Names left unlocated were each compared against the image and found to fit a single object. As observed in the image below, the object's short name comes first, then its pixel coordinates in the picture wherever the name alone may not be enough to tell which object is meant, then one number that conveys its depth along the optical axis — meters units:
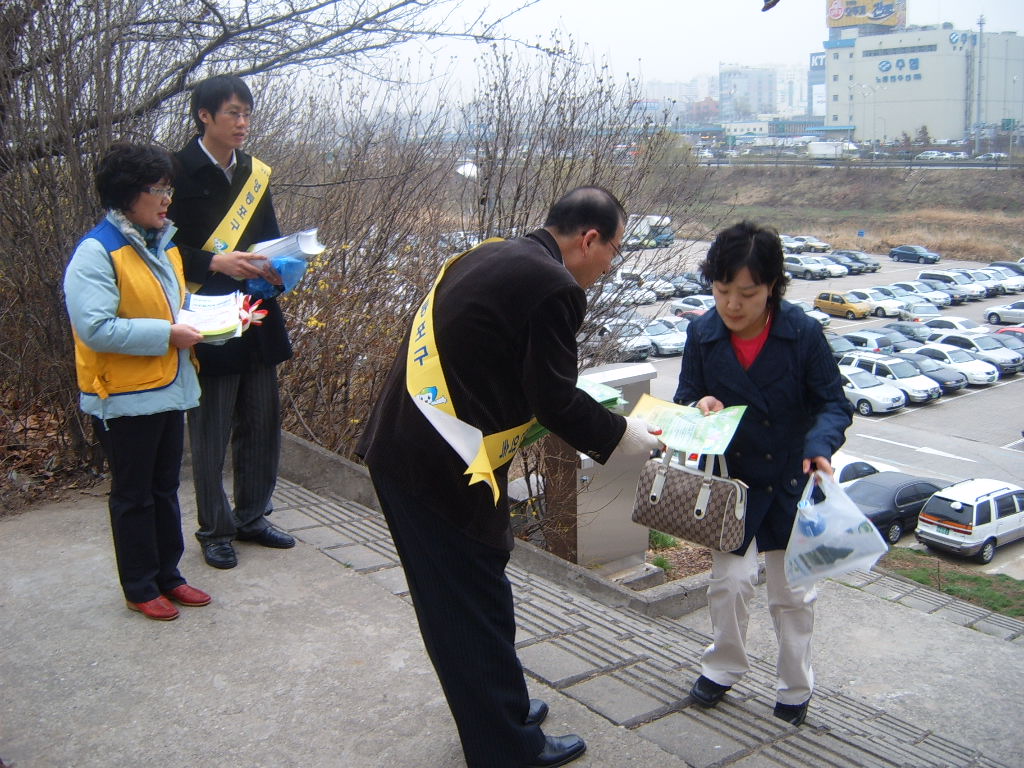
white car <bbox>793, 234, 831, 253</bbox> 55.75
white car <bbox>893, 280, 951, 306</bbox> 42.78
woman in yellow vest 3.47
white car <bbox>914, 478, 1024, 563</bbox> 16.23
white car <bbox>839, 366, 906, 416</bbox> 27.45
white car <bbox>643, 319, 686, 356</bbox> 32.22
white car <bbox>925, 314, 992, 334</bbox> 35.91
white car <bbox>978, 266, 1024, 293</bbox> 46.06
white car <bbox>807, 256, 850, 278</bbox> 49.03
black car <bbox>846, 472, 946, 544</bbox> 17.55
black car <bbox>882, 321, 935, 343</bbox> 34.91
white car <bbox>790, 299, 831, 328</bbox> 36.31
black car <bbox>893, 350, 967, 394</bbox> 29.78
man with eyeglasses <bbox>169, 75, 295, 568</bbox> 4.04
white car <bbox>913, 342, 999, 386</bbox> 30.88
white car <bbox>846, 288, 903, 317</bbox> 39.69
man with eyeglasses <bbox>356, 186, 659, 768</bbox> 2.59
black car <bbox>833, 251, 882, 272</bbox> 50.56
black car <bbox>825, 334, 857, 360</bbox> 31.03
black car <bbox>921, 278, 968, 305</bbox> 43.78
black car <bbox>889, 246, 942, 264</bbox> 54.57
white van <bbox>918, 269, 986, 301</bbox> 44.28
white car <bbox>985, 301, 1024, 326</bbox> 39.12
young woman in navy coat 3.36
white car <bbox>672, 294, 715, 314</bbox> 34.72
